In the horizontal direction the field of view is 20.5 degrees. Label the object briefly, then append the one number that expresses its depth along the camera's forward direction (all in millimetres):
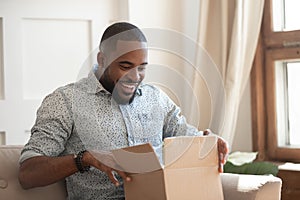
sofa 2350
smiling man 2315
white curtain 3121
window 3186
